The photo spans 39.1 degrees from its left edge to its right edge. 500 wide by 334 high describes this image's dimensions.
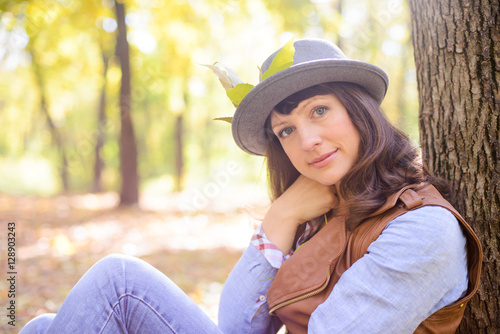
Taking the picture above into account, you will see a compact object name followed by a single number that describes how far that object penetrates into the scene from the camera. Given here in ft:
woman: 3.24
